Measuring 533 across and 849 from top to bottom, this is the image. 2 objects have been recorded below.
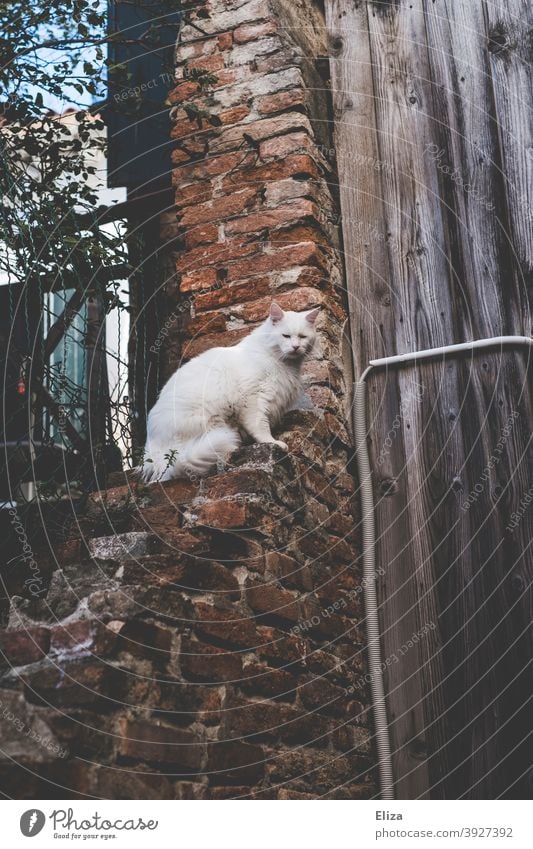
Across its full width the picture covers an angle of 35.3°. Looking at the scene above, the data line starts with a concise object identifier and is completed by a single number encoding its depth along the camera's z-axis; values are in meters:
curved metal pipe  2.96
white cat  3.02
